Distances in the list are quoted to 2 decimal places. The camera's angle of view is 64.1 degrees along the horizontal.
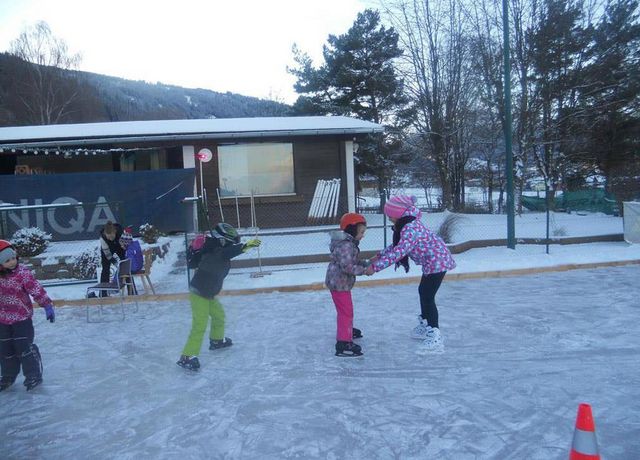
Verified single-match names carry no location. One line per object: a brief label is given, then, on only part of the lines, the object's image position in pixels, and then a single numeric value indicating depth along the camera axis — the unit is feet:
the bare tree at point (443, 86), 72.84
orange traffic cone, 7.23
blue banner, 35.17
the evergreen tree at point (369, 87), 86.99
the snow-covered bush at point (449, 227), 37.22
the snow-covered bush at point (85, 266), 29.81
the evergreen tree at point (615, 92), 72.08
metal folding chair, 22.13
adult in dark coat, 24.98
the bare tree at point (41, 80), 124.67
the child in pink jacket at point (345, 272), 14.98
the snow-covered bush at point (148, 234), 34.63
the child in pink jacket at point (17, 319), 13.83
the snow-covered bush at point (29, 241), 30.50
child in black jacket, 15.21
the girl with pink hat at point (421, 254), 15.05
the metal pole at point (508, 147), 34.78
